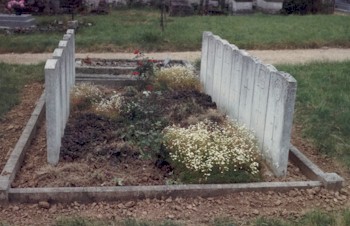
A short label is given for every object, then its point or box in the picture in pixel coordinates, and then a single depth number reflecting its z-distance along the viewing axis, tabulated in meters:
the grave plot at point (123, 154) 5.31
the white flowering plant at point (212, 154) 5.61
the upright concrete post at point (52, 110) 5.80
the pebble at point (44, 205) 5.04
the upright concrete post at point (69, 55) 8.04
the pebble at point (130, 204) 5.11
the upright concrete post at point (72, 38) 9.04
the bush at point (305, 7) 22.12
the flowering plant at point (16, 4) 16.20
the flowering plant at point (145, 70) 9.59
